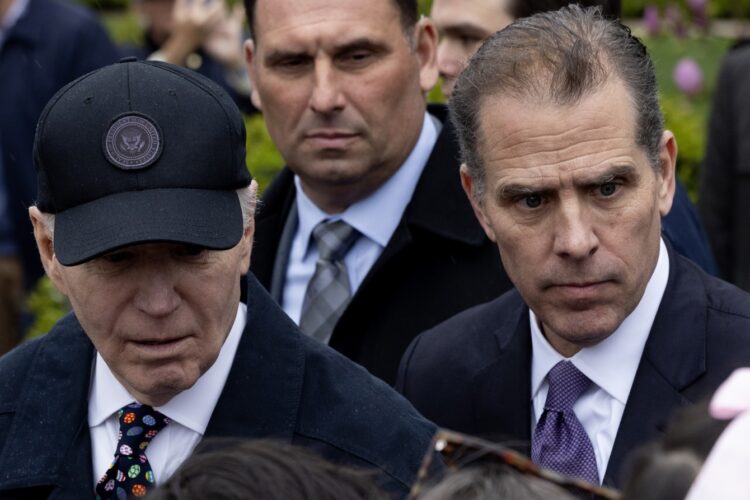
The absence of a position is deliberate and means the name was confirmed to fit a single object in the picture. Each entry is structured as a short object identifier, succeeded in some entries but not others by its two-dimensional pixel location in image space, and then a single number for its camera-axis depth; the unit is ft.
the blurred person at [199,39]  43.20
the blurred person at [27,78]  41.10
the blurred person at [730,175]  34.61
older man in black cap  16.45
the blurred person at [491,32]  22.87
